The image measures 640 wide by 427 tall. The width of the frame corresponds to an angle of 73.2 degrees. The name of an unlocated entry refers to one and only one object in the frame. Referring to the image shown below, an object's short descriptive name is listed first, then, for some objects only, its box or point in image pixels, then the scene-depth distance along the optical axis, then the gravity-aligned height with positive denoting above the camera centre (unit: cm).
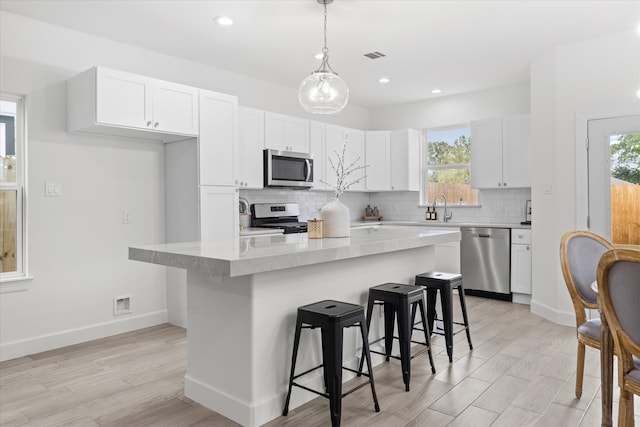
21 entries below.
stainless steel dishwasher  518 -60
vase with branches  292 -5
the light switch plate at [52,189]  361 +22
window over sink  621 +69
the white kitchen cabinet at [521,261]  502 -58
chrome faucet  625 +8
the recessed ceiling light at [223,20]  356 +163
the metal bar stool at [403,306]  272 -61
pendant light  305 +87
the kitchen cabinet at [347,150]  586 +89
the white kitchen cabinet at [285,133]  502 +99
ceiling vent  444 +165
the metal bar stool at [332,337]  223 -66
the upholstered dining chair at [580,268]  257 -35
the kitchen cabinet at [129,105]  346 +94
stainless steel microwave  494 +53
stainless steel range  506 -4
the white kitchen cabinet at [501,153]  529 +75
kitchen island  222 -54
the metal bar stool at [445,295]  321 -64
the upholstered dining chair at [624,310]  159 -38
